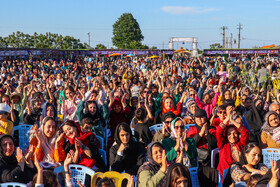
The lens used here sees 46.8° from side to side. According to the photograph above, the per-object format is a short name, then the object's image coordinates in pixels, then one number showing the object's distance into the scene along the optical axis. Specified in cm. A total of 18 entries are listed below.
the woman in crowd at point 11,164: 358
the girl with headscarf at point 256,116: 636
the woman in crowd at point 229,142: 436
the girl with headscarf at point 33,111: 620
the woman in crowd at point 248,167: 356
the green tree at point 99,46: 8006
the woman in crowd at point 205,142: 464
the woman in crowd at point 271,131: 477
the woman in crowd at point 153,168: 321
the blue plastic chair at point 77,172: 362
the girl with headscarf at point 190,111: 593
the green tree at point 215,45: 9633
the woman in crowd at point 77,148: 412
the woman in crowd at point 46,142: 412
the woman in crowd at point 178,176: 296
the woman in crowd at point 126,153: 417
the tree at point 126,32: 8681
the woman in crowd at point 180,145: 400
